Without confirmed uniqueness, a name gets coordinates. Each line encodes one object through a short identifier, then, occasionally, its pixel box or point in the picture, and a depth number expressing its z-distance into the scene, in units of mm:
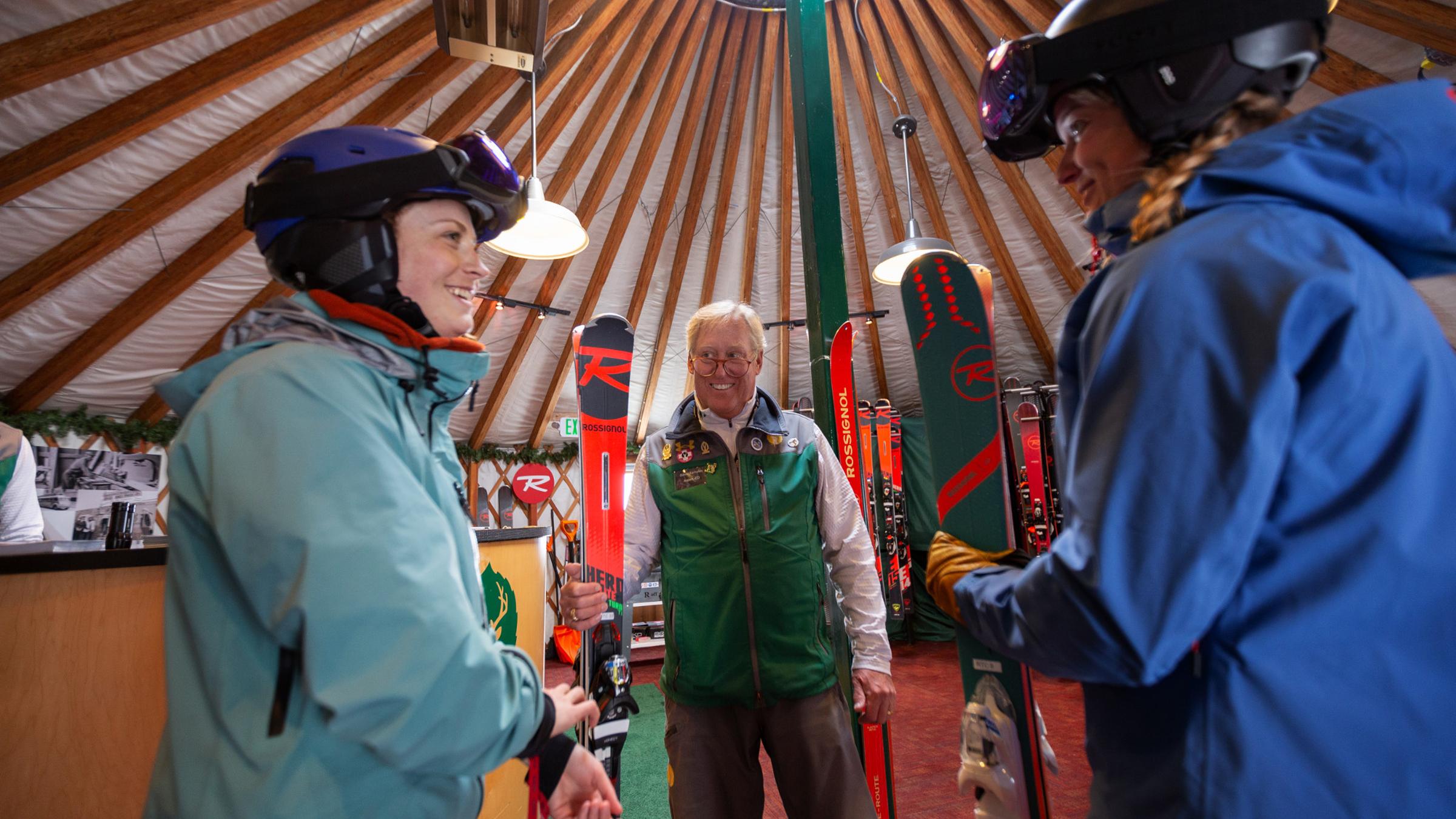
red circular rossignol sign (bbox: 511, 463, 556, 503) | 7414
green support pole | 1807
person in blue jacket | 552
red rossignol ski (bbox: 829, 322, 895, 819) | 1762
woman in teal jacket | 650
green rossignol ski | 1120
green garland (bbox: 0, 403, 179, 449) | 4828
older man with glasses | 1519
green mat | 2799
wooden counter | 1288
